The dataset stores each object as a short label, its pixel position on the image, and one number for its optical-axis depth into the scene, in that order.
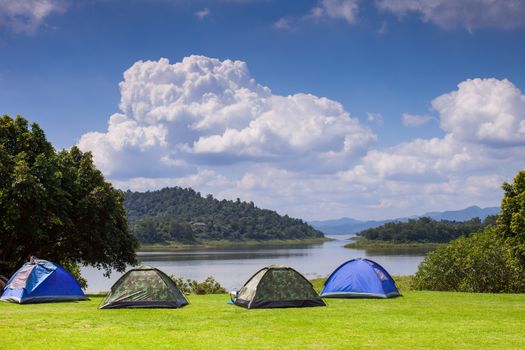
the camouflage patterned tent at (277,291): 21.16
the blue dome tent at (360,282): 24.45
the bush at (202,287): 33.16
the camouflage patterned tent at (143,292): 21.12
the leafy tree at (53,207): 29.70
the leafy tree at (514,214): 30.56
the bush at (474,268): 33.19
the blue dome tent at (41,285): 22.97
